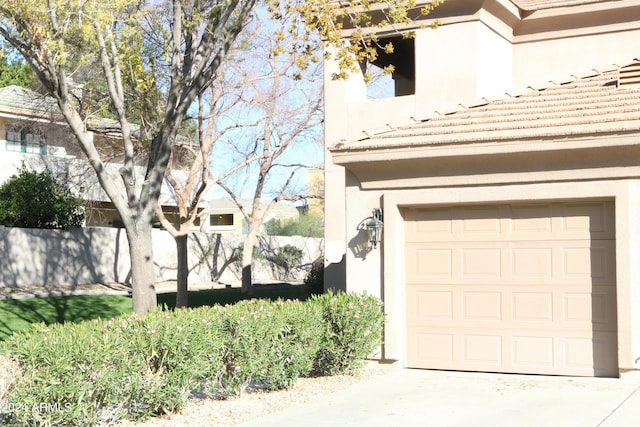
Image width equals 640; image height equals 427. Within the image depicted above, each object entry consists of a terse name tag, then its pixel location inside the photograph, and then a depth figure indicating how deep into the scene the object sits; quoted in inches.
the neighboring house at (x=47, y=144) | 1223.5
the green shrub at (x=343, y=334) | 478.9
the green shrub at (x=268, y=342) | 404.2
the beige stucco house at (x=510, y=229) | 461.1
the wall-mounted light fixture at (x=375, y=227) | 515.2
